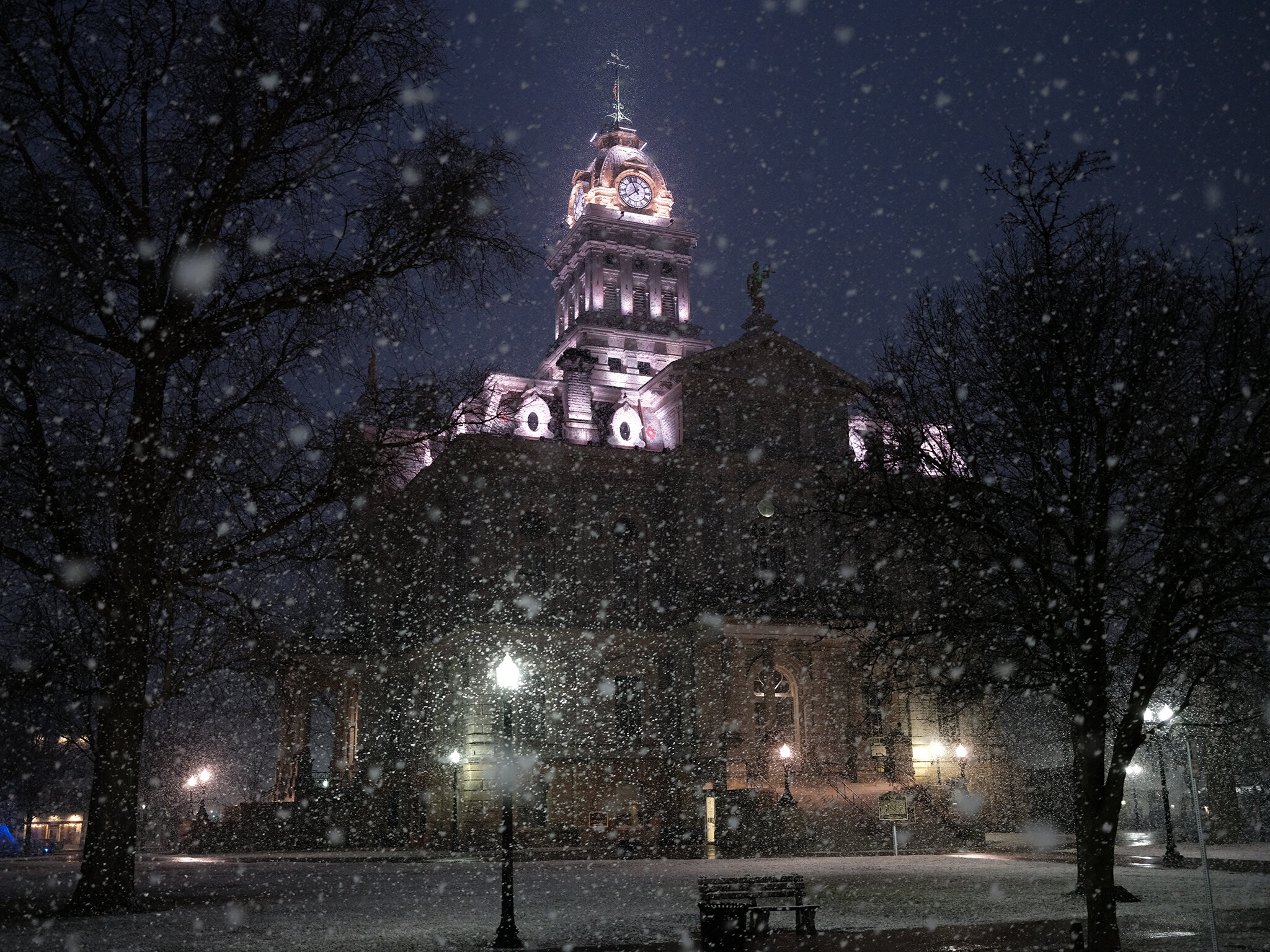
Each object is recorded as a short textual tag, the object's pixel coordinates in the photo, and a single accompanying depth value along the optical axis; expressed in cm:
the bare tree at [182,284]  1494
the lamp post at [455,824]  4076
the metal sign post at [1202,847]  1087
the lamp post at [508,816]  1398
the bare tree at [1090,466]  1248
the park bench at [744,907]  1336
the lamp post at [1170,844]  2850
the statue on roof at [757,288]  5181
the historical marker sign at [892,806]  3575
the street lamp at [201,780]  5600
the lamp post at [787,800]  3634
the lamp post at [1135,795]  5419
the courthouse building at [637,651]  4138
